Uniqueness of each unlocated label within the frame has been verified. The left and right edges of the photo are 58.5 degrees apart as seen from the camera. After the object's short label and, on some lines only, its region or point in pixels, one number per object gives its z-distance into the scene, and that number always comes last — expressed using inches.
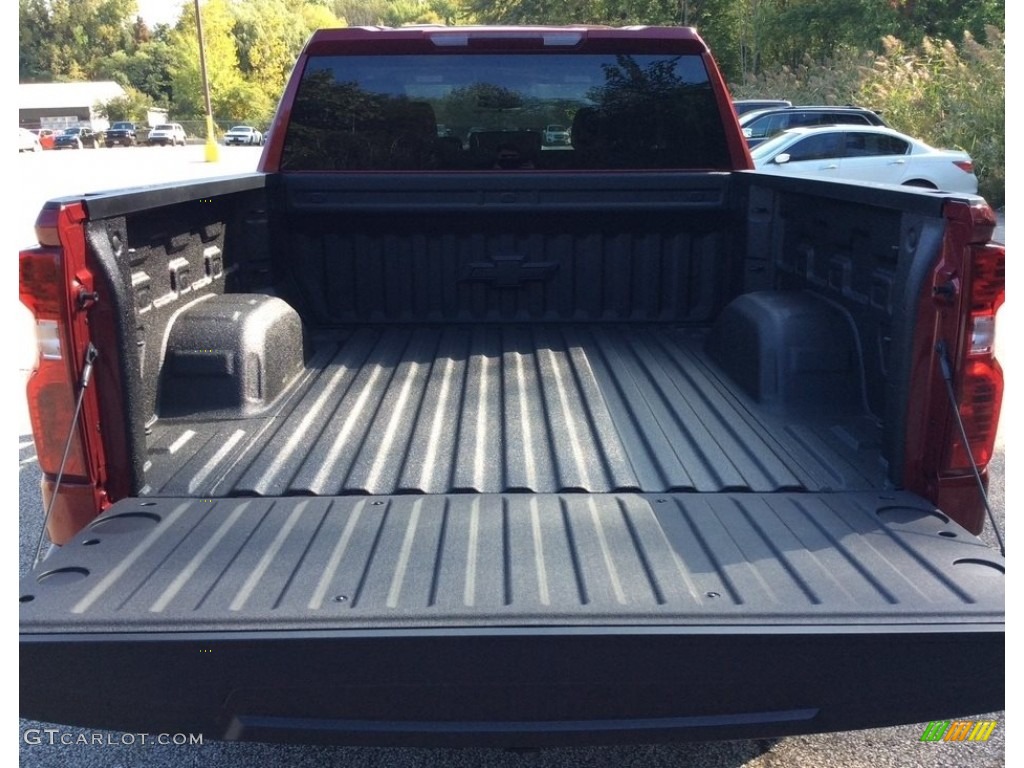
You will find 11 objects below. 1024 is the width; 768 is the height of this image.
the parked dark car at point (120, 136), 2736.2
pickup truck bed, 72.9
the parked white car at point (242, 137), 2544.3
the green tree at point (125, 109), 3225.9
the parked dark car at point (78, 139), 2519.7
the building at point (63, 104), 3253.0
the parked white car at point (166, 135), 2645.2
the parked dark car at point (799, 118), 703.1
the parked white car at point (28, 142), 2148.6
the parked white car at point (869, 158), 566.9
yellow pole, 1627.7
